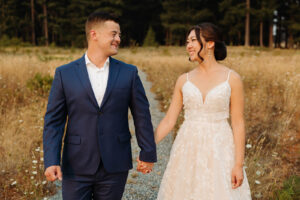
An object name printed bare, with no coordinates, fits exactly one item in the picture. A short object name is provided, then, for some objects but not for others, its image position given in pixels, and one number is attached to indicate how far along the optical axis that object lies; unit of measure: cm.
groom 199
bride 233
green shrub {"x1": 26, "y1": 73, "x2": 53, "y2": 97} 784
